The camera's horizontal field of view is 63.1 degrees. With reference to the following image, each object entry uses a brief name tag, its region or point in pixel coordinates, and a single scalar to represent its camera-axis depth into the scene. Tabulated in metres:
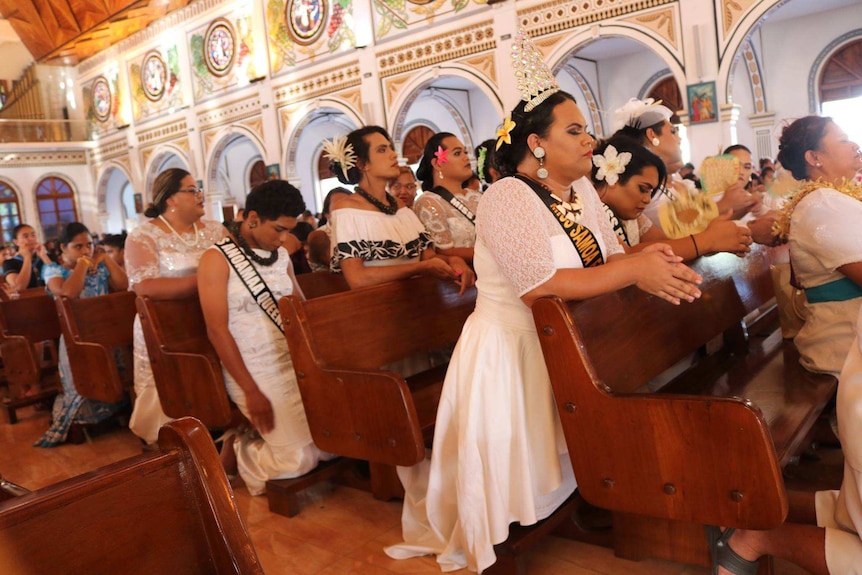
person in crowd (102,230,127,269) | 5.78
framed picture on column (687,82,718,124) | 8.43
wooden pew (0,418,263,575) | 1.06
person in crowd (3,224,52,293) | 6.62
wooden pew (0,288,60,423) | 4.96
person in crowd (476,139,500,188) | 2.69
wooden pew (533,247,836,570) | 1.73
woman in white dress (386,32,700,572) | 2.08
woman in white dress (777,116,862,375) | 2.37
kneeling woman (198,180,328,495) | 3.21
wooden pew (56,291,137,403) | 4.02
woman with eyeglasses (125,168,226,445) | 3.67
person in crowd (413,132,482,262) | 3.57
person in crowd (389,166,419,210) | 4.94
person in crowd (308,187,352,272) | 4.61
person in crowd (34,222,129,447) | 4.66
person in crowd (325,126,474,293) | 3.23
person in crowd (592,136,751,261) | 2.68
